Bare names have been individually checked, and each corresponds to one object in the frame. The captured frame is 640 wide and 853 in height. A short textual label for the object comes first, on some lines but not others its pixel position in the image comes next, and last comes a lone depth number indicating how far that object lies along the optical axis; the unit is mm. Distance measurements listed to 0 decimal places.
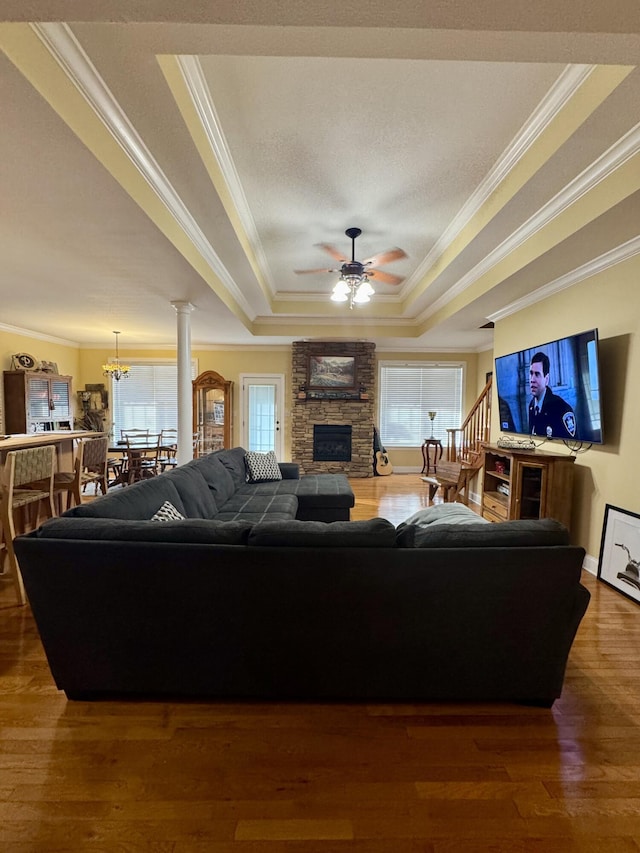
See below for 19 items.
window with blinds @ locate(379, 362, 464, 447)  7852
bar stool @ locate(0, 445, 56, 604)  2643
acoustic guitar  7531
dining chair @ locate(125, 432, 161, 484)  5855
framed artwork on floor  2781
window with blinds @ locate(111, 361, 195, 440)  7922
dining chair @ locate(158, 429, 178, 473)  6409
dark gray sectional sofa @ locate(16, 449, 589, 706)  1604
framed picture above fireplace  7281
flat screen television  3068
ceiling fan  3656
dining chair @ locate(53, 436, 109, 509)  3756
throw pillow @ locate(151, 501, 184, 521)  2229
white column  4367
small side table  7305
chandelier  6426
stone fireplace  7270
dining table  5793
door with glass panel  7730
